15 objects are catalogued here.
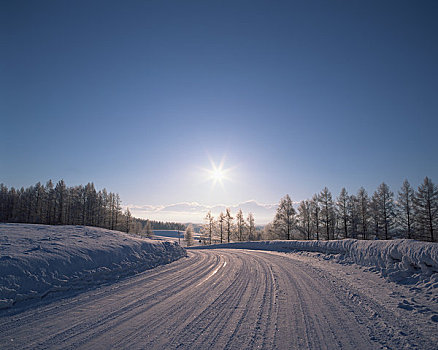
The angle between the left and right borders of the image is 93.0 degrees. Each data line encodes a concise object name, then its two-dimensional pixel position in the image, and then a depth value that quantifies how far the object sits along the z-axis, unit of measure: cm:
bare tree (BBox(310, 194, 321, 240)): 3921
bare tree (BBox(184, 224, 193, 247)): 6521
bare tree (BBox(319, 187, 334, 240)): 3731
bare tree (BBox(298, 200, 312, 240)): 4094
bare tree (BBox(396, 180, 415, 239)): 2883
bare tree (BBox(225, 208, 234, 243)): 5120
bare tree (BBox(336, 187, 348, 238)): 3566
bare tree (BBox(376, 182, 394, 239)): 3114
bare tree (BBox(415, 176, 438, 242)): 2695
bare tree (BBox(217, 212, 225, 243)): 5294
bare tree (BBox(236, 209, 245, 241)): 5353
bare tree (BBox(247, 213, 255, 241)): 5754
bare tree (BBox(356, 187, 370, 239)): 3353
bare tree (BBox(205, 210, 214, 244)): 5484
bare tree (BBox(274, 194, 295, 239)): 4038
